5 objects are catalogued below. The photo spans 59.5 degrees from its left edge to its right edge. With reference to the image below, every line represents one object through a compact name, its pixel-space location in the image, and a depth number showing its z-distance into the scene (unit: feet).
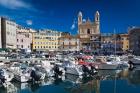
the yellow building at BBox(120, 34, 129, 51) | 154.99
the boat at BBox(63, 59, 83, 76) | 57.21
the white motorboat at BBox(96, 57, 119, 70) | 70.03
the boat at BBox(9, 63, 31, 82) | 47.20
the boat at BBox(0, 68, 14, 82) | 44.54
